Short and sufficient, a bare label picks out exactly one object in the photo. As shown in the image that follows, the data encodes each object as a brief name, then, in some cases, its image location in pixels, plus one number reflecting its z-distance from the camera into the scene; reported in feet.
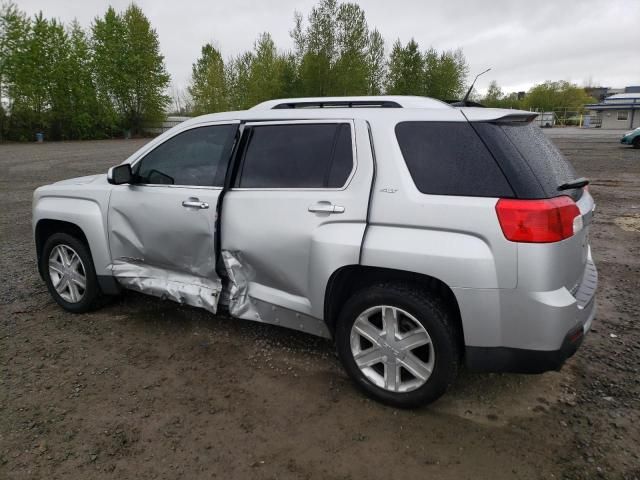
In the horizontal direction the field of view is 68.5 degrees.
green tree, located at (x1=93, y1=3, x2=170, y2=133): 143.33
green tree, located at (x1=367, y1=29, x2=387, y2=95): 143.95
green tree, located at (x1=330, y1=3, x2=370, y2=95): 134.10
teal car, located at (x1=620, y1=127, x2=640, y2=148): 71.72
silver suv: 7.97
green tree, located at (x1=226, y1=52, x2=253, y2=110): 143.33
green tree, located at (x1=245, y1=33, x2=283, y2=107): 140.56
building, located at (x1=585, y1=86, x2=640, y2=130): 175.11
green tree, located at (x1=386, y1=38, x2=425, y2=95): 162.50
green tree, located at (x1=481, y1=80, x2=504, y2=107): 232.41
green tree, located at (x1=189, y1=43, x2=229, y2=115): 144.15
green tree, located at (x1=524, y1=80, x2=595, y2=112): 266.57
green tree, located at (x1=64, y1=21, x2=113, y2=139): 133.39
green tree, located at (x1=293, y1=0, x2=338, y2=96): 134.51
